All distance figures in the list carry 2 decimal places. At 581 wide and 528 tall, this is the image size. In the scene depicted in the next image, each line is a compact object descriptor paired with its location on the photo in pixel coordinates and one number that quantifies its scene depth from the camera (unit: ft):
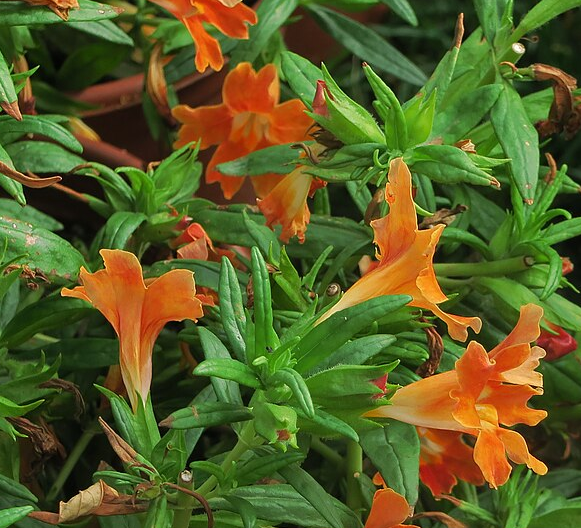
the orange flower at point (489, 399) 2.37
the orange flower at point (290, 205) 2.64
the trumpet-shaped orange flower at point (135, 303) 2.42
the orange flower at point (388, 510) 2.41
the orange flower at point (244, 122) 2.80
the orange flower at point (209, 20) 2.70
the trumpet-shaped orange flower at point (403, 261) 2.40
